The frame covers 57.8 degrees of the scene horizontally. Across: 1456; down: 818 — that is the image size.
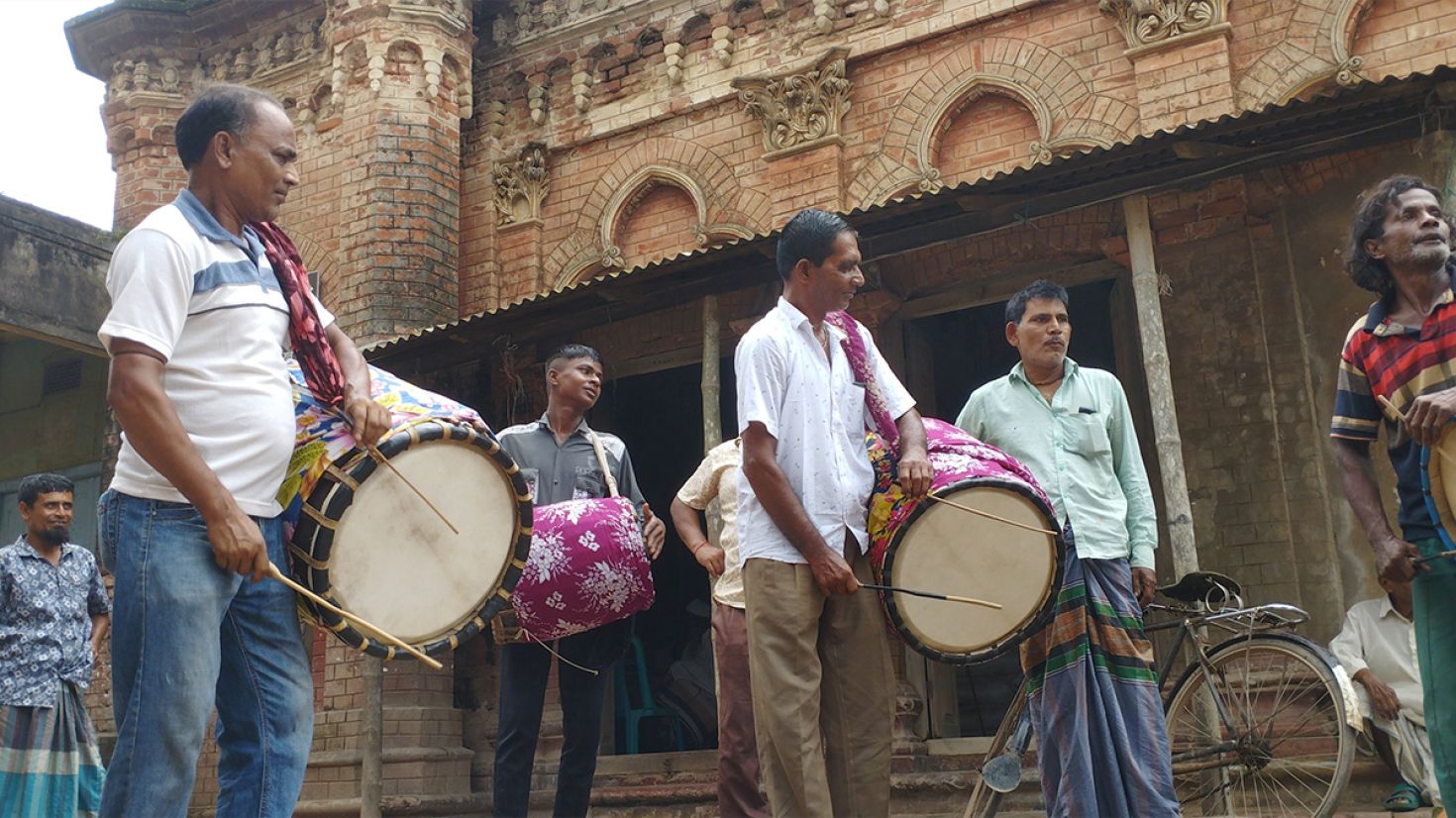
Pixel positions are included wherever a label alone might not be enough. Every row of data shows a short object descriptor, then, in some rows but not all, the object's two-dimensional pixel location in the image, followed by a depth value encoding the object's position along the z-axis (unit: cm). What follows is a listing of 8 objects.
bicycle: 526
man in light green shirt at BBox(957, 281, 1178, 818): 451
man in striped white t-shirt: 276
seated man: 643
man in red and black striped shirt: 344
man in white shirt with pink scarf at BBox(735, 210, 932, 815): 355
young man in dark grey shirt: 510
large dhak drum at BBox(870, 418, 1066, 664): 379
